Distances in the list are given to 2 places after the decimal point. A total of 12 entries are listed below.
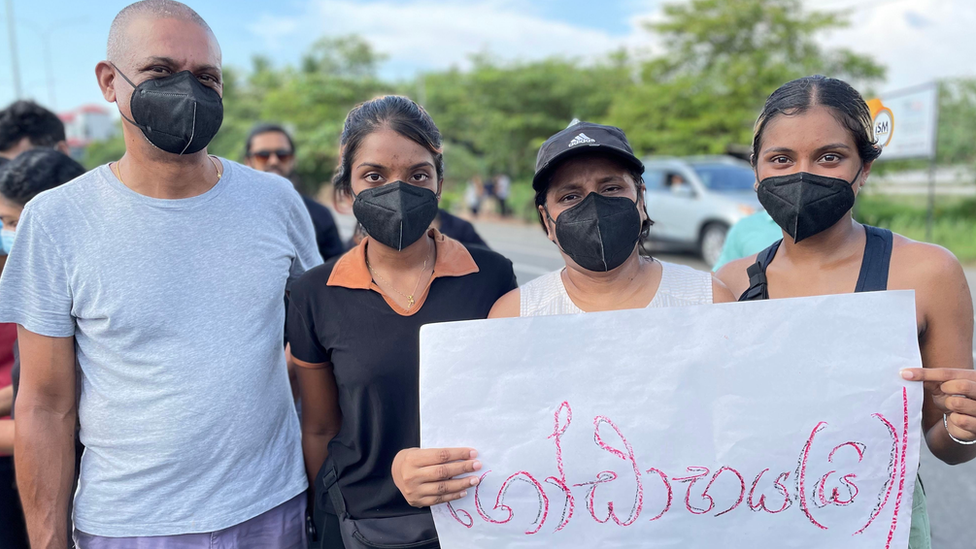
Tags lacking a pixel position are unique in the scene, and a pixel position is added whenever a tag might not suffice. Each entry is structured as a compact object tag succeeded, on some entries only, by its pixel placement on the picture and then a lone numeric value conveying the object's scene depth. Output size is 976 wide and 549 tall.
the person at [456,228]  3.59
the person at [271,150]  4.61
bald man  1.75
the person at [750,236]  3.22
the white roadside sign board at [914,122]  11.67
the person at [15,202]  2.20
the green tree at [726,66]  17.67
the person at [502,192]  23.77
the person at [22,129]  3.62
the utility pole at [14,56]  27.73
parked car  11.05
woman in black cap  1.78
